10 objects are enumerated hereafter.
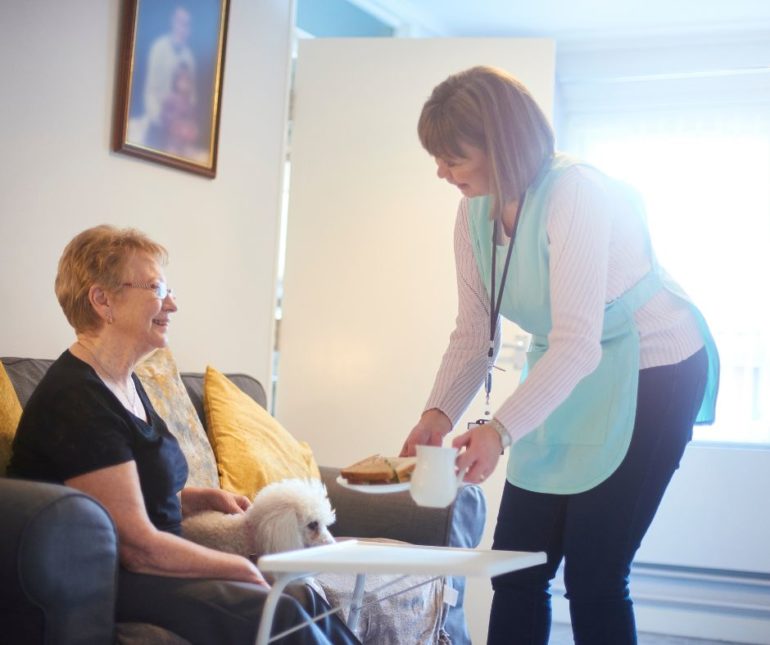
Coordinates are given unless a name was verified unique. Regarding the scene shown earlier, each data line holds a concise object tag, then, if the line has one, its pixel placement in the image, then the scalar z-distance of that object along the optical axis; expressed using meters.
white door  3.63
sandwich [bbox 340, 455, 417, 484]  1.36
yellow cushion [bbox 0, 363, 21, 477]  1.73
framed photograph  2.66
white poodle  1.87
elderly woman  1.58
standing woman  1.42
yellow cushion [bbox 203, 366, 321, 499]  2.40
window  4.12
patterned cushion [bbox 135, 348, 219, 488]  2.27
